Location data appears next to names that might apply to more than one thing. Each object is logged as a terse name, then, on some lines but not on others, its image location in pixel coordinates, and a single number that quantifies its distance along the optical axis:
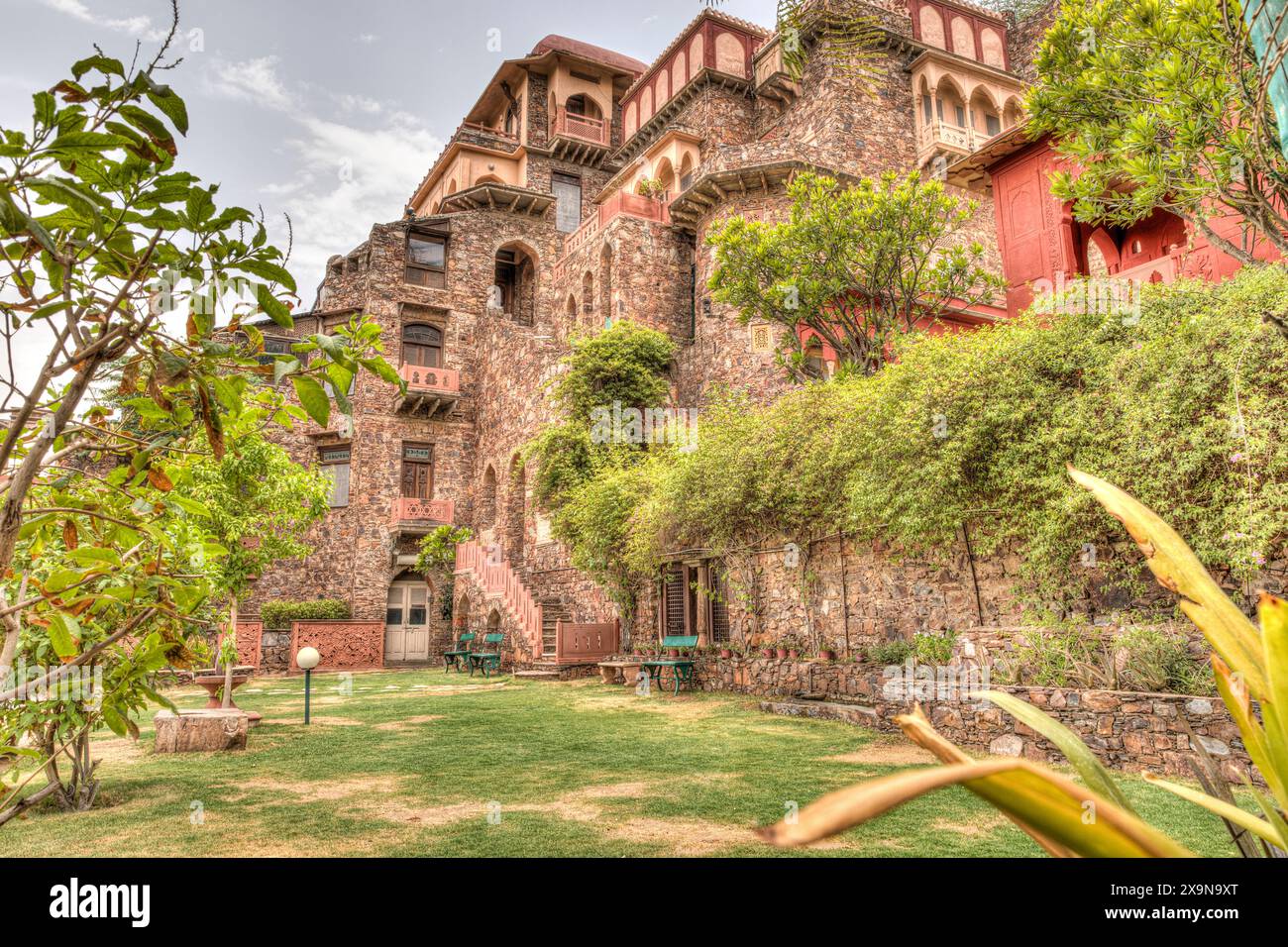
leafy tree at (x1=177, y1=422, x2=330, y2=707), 9.77
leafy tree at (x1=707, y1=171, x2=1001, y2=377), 13.84
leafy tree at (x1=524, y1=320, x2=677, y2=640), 16.88
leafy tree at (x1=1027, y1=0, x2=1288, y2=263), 6.94
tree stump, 8.11
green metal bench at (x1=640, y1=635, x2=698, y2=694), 13.38
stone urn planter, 9.77
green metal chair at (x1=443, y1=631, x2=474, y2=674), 19.49
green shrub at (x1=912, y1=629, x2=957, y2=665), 9.27
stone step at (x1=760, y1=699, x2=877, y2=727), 9.23
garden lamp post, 8.84
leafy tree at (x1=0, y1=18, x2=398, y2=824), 1.59
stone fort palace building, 16.38
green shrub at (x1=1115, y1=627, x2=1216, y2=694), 6.24
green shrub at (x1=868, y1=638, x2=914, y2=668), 9.96
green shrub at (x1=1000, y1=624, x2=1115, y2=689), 6.89
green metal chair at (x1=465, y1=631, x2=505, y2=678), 17.86
